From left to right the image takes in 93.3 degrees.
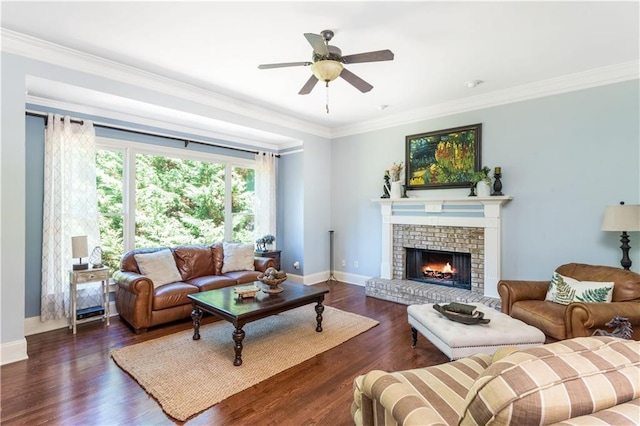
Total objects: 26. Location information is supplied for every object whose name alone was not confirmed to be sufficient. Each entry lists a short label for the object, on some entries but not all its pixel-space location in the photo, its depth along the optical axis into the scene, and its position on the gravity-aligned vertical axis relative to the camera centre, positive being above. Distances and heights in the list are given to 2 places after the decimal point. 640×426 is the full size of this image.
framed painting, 4.32 +0.82
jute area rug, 2.23 -1.33
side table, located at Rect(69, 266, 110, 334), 3.34 -0.78
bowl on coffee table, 3.28 -0.79
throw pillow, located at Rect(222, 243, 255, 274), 4.48 -0.68
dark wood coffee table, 2.65 -0.90
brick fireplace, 4.09 -0.41
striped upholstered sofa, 0.76 -0.46
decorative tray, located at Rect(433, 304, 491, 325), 2.55 -0.91
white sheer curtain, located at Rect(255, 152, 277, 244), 5.71 +0.30
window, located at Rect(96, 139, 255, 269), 4.05 +0.23
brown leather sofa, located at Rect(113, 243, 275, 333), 3.34 -0.90
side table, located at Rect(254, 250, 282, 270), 5.27 -0.74
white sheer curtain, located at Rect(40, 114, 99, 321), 3.40 +0.13
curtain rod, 3.37 +1.11
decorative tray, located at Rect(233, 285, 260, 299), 3.09 -0.82
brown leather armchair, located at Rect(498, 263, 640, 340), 2.56 -0.88
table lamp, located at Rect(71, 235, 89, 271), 3.34 -0.41
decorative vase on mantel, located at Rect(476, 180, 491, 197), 4.11 +0.31
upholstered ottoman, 2.33 -0.98
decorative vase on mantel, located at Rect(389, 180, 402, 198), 4.94 +0.37
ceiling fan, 2.33 +1.24
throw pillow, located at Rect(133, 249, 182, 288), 3.68 -0.69
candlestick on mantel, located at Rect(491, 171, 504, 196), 4.05 +0.39
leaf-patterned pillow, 2.87 -0.79
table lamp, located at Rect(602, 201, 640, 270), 2.95 -0.10
